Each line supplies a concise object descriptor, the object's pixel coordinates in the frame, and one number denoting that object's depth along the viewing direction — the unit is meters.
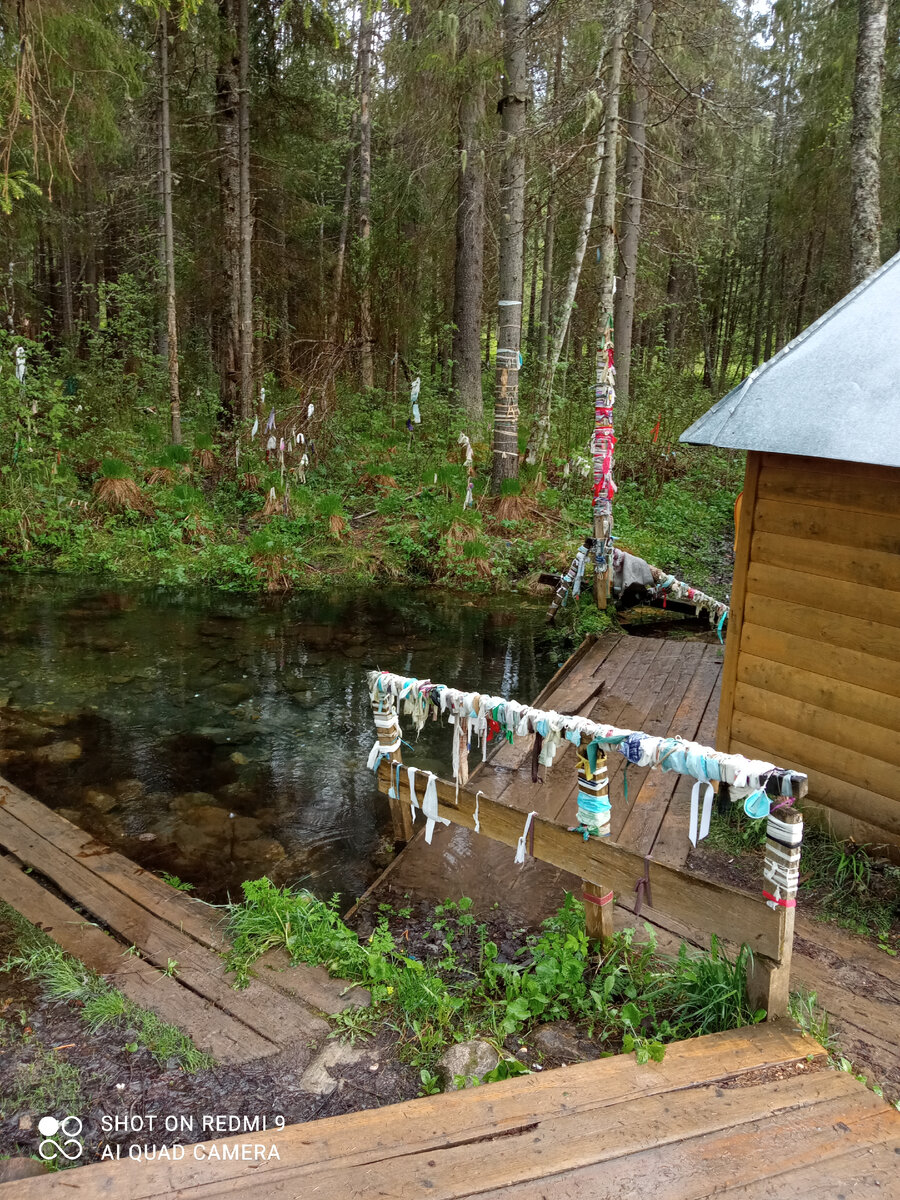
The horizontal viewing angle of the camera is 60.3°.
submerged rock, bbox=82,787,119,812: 5.84
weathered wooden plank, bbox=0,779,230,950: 3.95
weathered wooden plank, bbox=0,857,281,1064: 3.10
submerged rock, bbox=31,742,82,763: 6.46
